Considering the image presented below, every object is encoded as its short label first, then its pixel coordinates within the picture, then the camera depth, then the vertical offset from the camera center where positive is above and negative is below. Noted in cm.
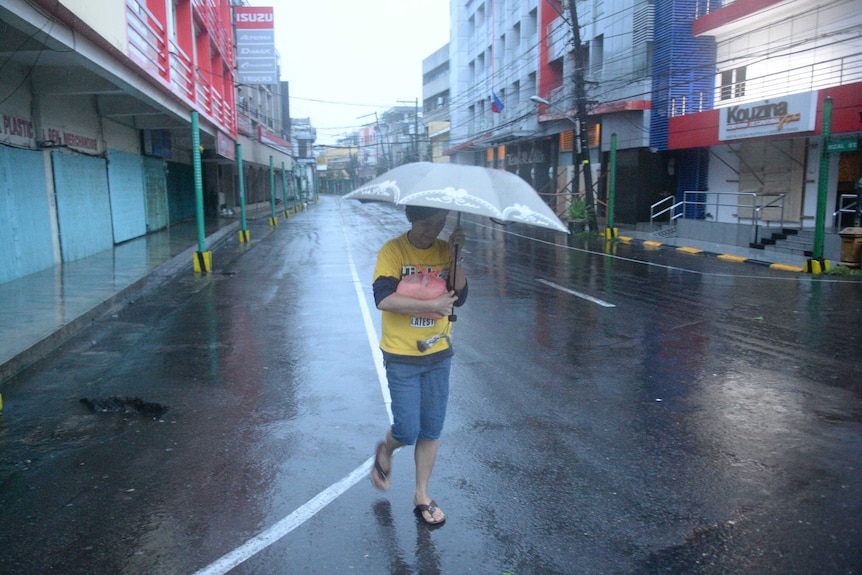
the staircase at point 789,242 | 1802 -170
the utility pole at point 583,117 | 2445 +248
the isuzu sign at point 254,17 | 2970 +752
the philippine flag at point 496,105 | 3891 +455
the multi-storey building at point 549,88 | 2948 +547
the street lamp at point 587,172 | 2572 +42
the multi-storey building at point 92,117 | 964 +181
